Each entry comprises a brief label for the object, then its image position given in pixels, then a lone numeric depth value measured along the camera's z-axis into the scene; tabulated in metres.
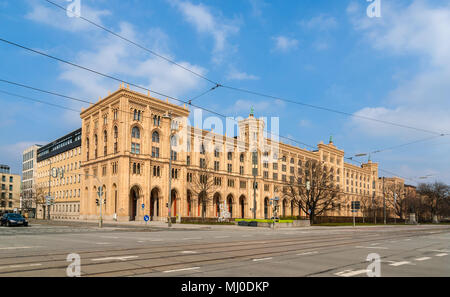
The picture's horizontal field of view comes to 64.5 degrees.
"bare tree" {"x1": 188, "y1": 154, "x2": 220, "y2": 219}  64.44
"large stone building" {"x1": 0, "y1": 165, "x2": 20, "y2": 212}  112.19
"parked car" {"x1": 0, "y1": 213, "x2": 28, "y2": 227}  36.59
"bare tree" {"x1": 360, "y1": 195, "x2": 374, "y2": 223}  92.86
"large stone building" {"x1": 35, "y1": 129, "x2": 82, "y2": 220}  79.12
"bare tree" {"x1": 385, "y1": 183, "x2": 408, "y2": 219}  94.77
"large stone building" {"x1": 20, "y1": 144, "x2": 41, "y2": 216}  94.19
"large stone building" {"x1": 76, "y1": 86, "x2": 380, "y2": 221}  58.47
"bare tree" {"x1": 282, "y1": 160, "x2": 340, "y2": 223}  57.38
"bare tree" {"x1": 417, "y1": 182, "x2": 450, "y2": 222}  94.44
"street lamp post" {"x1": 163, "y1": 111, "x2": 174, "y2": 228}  37.62
